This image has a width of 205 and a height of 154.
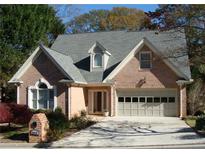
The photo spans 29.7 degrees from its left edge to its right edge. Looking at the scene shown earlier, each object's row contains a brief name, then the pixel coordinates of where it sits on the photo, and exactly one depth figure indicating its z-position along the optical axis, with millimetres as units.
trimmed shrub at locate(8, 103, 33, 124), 22672
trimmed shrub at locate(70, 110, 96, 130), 23709
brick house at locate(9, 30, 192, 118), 29297
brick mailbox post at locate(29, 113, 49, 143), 17984
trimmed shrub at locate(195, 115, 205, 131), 20688
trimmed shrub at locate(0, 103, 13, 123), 21875
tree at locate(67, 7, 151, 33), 52562
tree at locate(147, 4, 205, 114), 18266
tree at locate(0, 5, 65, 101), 39281
